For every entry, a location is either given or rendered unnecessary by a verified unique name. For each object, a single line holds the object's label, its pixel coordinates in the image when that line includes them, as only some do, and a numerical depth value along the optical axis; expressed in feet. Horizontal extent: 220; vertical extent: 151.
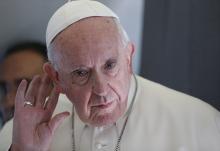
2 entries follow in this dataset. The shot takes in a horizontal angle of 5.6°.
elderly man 14.36
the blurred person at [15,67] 16.18
